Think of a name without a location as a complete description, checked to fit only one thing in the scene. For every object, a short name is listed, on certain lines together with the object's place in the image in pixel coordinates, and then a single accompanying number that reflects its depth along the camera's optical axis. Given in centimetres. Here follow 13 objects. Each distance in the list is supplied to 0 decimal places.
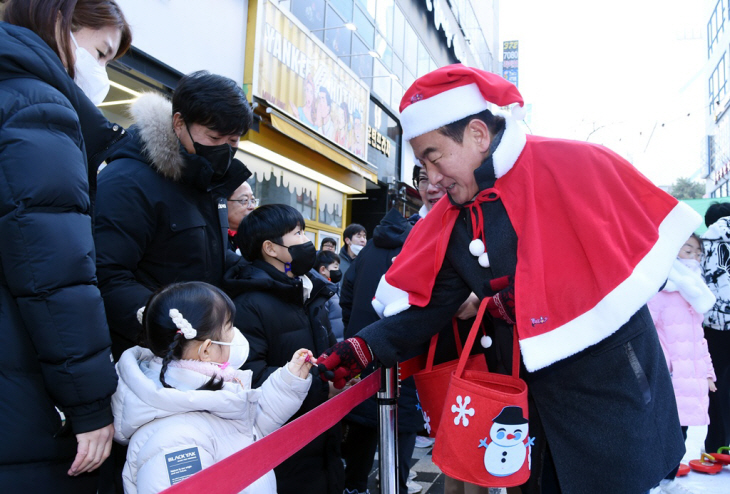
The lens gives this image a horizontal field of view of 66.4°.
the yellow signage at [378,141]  1229
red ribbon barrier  105
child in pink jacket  388
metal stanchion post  202
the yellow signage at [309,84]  789
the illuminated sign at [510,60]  2834
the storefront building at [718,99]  3130
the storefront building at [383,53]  1049
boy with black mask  228
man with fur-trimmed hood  193
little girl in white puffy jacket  150
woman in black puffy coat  129
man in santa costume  157
